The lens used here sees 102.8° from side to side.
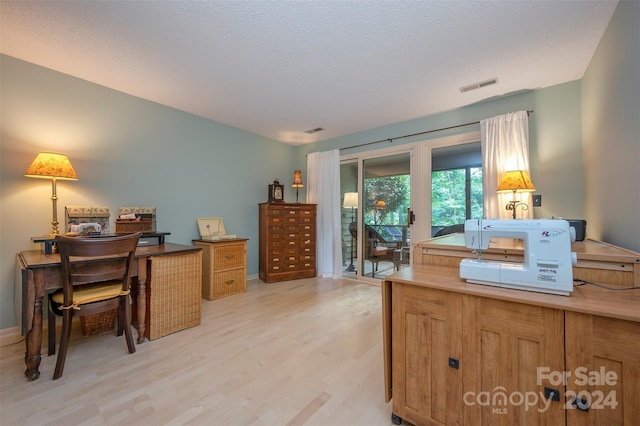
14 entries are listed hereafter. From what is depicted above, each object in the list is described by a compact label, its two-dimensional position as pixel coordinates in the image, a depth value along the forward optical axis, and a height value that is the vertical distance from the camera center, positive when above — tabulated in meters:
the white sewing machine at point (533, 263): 1.06 -0.23
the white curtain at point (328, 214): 4.45 -0.04
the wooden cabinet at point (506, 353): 0.89 -0.59
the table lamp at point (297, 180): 4.58 +0.58
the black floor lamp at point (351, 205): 4.40 +0.11
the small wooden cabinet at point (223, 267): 3.26 -0.72
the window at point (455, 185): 3.26 +0.34
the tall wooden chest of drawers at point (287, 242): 4.06 -0.49
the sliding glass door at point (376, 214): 3.88 -0.04
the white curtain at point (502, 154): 2.80 +0.63
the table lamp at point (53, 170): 2.11 +0.38
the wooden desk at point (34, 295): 1.62 -0.52
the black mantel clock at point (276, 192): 4.30 +0.34
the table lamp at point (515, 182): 2.46 +0.27
